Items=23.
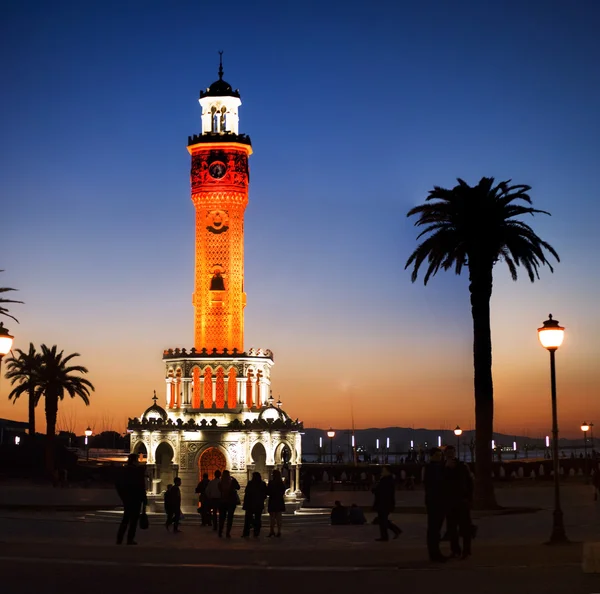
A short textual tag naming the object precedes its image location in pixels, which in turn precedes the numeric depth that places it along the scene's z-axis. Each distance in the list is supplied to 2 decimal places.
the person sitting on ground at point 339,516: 32.56
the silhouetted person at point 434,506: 16.61
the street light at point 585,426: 65.41
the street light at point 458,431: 62.70
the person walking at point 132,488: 19.88
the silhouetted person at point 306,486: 46.56
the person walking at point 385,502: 23.27
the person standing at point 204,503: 30.85
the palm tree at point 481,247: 38.66
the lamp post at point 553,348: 21.66
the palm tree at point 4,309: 44.12
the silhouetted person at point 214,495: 27.31
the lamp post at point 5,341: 20.17
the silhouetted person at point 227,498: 25.06
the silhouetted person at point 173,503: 28.75
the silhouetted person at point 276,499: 25.19
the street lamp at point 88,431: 71.00
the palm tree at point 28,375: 70.12
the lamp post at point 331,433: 67.46
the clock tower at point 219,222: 47.47
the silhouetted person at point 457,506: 17.47
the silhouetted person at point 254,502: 24.78
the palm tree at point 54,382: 68.00
